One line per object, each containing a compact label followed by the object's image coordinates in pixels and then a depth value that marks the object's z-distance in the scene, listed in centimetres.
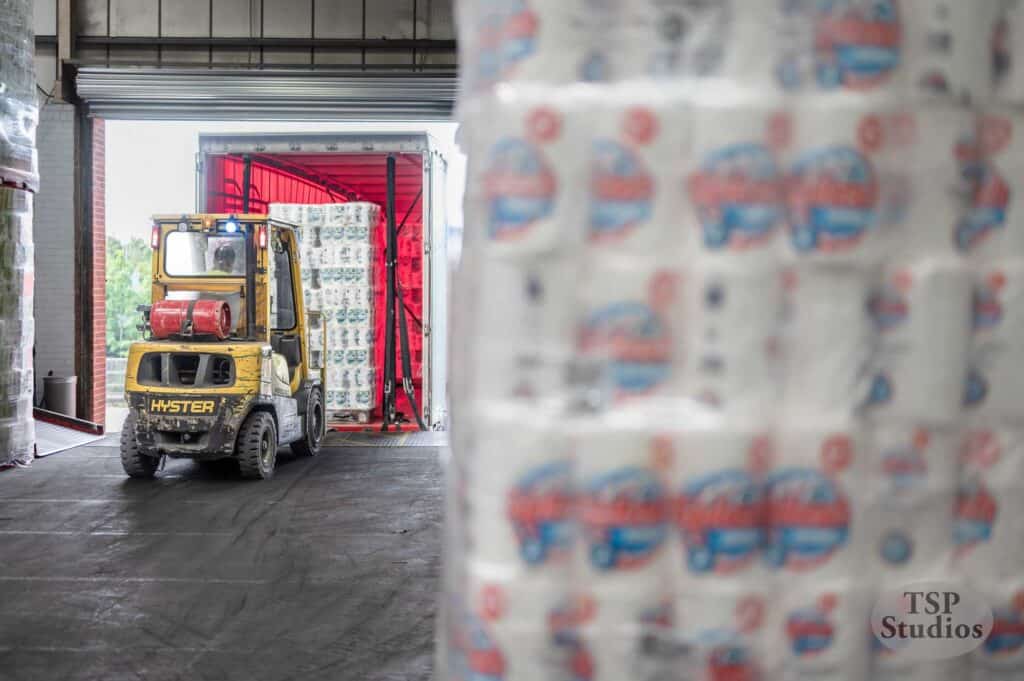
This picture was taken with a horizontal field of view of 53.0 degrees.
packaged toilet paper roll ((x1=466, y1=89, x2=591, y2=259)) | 209
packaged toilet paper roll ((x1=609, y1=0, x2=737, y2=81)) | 211
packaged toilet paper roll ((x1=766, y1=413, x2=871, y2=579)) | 212
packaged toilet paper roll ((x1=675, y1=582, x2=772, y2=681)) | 214
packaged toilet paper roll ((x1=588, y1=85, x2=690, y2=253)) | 208
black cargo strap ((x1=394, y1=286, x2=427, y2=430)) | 1214
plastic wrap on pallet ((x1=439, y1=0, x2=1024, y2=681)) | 210
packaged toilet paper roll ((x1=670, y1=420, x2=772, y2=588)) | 211
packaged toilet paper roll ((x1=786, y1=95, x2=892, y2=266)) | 209
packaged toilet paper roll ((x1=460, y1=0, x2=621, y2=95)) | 210
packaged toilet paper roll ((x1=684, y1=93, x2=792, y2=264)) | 207
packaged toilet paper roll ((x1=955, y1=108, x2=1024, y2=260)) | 217
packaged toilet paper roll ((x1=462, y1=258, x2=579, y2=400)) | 212
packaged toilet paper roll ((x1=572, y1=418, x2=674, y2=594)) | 210
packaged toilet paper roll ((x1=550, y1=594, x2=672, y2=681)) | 213
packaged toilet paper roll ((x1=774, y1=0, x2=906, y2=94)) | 210
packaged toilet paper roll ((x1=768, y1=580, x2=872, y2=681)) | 216
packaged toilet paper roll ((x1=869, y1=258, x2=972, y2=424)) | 214
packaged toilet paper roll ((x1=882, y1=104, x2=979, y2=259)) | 213
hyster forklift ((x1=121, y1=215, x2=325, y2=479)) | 885
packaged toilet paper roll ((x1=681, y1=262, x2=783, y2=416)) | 211
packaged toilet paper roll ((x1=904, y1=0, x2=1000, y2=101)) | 212
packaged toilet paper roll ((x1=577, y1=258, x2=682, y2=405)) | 210
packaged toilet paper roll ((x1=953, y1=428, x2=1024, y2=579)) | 220
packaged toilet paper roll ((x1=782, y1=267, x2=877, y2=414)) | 212
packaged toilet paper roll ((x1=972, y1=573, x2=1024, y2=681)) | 223
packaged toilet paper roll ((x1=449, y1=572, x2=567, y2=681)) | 213
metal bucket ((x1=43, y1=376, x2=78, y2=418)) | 1238
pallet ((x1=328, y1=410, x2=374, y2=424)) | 1261
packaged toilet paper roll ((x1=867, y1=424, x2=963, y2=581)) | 216
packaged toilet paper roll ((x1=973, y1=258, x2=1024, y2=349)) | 218
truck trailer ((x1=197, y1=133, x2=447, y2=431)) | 1205
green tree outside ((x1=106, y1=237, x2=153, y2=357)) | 1925
